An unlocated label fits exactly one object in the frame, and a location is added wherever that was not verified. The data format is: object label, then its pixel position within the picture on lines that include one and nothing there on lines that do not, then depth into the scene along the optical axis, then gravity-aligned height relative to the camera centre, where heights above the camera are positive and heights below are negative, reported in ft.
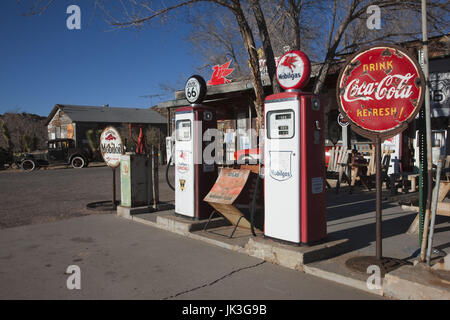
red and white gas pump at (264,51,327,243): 14.67 -0.21
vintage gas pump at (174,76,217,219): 20.71 +0.00
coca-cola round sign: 12.79 +2.29
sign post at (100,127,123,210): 28.04 +0.69
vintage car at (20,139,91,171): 82.21 +0.21
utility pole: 12.25 +1.14
